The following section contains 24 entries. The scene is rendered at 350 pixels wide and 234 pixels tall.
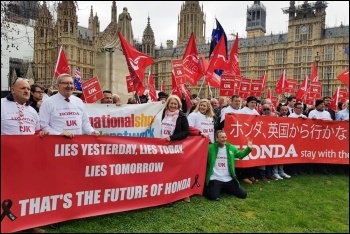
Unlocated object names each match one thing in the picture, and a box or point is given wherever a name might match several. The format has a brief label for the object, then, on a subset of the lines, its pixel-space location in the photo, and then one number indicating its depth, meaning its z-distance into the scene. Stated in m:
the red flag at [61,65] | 11.34
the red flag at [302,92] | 17.69
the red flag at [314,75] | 17.19
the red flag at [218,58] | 11.12
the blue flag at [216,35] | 11.73
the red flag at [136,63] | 9.06
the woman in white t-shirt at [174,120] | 6.32
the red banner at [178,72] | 12.00
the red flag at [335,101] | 14.22
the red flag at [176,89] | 12.55
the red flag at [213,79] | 11.44
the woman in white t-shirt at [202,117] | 7.25
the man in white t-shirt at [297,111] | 9.27
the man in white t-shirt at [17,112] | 4.59
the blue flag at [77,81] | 13.65
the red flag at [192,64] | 11.48
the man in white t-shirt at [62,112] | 5.04
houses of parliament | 68.75
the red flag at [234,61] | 12.31
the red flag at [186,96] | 12.20
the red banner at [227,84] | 11.20
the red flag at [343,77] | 10.79
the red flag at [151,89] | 15.27
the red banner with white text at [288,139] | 8.16
